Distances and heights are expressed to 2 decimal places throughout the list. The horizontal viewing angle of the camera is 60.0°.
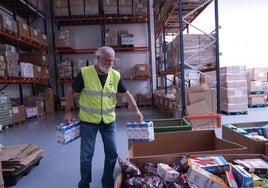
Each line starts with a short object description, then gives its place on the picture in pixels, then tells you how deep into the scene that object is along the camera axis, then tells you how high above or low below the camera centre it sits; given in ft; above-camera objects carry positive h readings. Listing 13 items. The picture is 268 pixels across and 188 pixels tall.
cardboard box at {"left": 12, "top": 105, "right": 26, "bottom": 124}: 23.89 -3.12
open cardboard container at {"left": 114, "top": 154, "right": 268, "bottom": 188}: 5.35 -1.84
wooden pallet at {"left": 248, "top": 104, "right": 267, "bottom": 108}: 29.32 -3.67
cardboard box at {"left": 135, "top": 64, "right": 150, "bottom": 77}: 35.83 +1.72
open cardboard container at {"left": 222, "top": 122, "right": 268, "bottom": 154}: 6.38 -1.93
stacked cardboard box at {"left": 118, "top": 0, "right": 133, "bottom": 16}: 34.81 +11.07
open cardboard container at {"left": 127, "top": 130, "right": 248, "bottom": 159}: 7.84 -2.19
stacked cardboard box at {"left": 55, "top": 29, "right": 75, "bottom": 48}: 34.78 +6.73
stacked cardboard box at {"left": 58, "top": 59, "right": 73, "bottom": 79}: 34.71 +2.07
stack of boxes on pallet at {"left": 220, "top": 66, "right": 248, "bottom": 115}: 24.16 -1.42
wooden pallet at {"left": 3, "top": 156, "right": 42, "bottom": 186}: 9.71 -3.90
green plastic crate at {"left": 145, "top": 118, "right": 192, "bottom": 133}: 10.18 -1.89
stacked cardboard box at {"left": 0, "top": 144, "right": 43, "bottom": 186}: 9.74 -3.45
